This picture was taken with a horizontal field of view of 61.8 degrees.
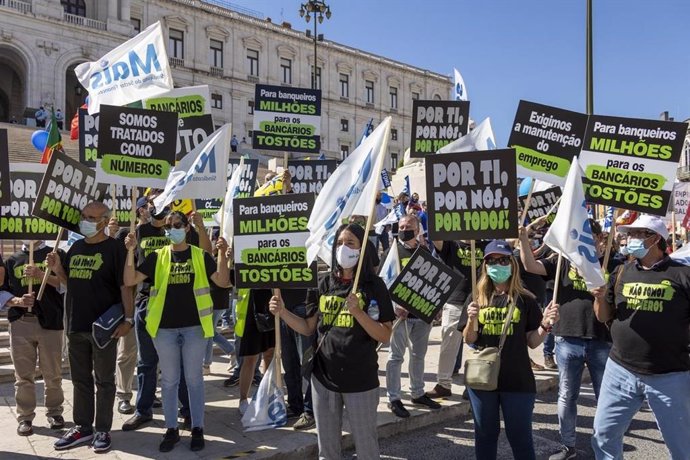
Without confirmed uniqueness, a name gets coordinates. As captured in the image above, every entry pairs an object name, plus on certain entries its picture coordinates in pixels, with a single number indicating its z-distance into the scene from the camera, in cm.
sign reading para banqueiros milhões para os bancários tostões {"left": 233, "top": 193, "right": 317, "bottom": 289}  459
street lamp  2473
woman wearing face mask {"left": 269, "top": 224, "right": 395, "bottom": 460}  376
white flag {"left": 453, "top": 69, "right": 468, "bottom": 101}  1054
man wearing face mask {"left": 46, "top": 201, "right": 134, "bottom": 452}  486
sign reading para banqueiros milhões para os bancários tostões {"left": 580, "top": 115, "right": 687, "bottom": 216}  468
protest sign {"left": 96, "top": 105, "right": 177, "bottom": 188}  528
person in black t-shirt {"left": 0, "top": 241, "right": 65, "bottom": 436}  525
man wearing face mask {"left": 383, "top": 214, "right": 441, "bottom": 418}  596
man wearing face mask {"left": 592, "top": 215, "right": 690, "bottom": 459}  365
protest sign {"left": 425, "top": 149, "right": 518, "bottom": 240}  424
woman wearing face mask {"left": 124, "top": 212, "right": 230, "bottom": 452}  476
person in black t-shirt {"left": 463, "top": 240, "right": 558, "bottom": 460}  374
